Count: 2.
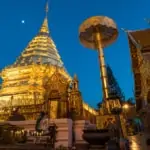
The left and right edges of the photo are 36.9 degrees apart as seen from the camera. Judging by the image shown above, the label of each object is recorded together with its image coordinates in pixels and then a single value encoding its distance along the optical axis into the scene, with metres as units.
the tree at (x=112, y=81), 34.12
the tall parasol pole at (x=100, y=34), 13.17
